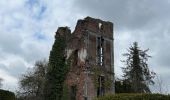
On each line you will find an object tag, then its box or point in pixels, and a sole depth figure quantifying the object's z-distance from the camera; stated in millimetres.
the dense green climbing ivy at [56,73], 15983
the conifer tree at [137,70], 18669
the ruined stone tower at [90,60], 15525
